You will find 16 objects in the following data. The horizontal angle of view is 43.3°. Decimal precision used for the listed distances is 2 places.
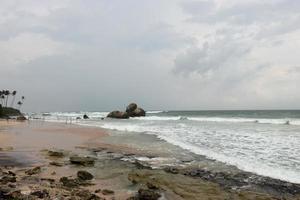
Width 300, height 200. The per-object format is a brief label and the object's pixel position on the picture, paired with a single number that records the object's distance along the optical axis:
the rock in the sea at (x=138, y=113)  93.22
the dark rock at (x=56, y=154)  18.31
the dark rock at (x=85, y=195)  9.62
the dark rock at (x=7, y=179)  11.23
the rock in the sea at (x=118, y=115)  88.74
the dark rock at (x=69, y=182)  11.27
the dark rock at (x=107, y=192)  10.52
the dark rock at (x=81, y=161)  15.71
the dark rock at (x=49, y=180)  11.73
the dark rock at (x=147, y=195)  9.81
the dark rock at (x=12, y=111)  107.06
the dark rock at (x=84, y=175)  12.38
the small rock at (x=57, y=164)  15.25
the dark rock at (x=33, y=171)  13.15
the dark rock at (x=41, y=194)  9.43
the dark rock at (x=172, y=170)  13.96
